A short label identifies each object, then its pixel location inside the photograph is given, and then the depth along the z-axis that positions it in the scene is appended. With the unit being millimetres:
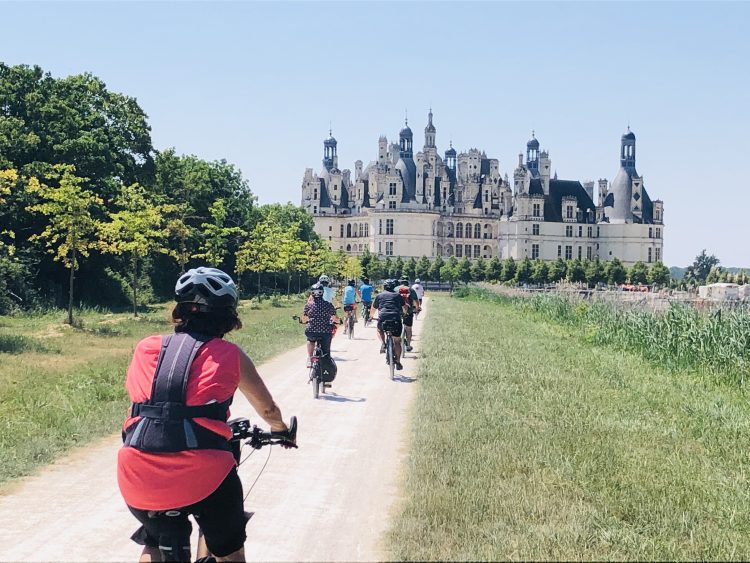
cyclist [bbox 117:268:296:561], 3959
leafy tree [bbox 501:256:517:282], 115625
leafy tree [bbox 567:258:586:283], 117312
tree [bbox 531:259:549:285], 115812
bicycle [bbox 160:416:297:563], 4008
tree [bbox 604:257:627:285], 119375
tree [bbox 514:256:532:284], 115562
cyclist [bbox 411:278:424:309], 31172
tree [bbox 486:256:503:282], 114938
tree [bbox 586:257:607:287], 118181
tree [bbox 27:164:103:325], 26828
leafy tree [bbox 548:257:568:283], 116875
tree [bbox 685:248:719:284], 169375
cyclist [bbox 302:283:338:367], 14477
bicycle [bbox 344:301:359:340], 26547
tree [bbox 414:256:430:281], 114125
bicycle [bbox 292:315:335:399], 14070
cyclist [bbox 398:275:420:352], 19967
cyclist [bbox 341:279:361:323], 24672
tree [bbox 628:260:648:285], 122375
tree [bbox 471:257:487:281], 114125
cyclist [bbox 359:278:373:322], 25031
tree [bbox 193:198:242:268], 47312
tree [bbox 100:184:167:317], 31656
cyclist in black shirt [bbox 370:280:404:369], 17219
